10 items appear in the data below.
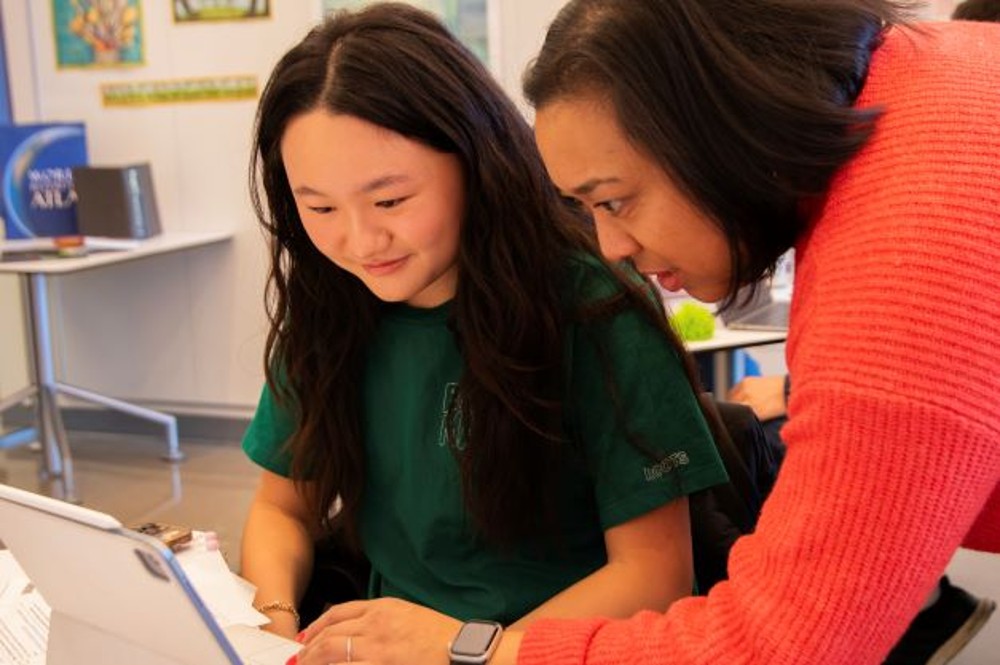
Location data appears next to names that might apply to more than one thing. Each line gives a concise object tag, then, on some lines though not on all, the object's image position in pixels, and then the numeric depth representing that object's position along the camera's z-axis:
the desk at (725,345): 2.58
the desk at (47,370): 3.86
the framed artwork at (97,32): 4.27
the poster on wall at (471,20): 3.89
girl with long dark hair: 1.20
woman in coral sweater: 0.71
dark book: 3.97
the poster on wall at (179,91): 4.14
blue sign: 4.07
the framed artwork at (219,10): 4.08
